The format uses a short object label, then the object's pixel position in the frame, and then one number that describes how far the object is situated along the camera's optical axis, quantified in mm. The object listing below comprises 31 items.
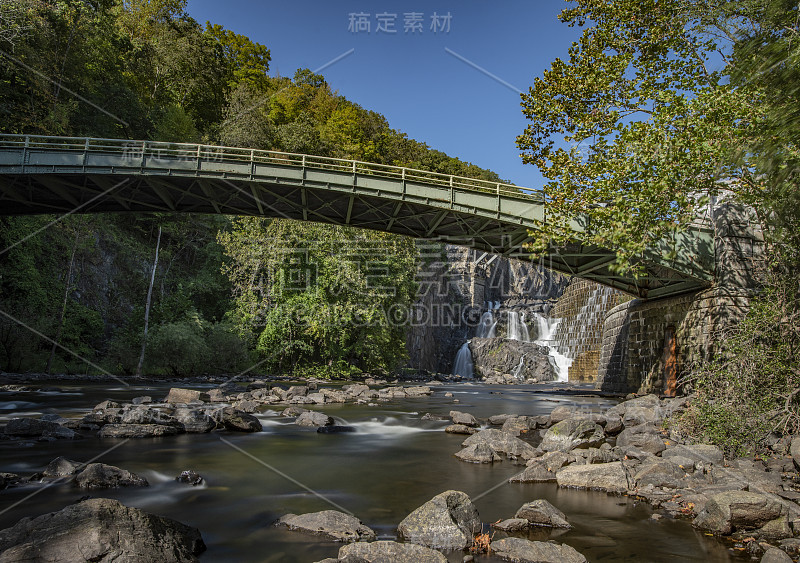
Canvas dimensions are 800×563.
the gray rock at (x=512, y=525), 5746
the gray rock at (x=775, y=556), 4499
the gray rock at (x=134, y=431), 11078
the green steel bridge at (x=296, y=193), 21719
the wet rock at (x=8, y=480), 6906
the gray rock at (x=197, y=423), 12102
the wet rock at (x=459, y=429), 13000
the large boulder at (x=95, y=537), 3910
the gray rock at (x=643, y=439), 9675
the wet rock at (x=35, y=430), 10734
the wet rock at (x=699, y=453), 8523
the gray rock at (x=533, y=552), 4762
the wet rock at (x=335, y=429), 13281
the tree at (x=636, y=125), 9828
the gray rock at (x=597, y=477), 7418
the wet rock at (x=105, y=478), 7004
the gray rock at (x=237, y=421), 12778
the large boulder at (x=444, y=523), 5277
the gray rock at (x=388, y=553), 4457
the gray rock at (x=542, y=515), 5879
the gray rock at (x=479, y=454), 9485
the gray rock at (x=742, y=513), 5598
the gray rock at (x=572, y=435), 10000
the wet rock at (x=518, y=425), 13070
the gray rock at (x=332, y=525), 5449
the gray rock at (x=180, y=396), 17578
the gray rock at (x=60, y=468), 7367
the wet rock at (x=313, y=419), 14094
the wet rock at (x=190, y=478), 7654
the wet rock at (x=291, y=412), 15869
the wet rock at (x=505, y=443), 9836
